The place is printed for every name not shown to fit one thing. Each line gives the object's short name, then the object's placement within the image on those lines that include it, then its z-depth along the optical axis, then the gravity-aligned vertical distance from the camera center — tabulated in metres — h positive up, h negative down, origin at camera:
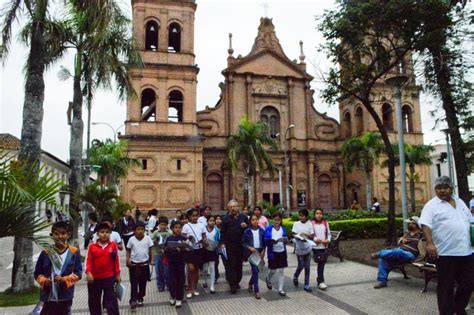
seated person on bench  7.68 -1.34
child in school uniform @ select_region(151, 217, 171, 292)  7.74 -1.17
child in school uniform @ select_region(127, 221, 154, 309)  6.78 -1.22
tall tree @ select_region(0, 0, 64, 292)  8.22 +2.73
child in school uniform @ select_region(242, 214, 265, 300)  7.60 -1.06
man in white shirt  4.95 -0.66
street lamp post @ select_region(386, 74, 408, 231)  11.38 +2.01
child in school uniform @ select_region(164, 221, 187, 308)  6.95 -1.44
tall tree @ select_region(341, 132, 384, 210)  29.11 +2.95
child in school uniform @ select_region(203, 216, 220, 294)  7.97 -1.25
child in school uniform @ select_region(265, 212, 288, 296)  7.62 -1.19
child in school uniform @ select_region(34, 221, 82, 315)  4.38 -0.93
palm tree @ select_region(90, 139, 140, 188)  24.56 +2.20
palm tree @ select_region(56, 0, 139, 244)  12.36 +4.43
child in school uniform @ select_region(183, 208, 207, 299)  7.50 -1.09
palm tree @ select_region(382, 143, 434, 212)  29.41 +2.70
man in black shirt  7.94 -1.02
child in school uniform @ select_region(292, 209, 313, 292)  7.95 -1.09
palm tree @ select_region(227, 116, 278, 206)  26.89 +3.15
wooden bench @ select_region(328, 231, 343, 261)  11.32 -1.69
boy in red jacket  5.41 -1.18
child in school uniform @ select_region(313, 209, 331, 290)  7.94 -1.05
